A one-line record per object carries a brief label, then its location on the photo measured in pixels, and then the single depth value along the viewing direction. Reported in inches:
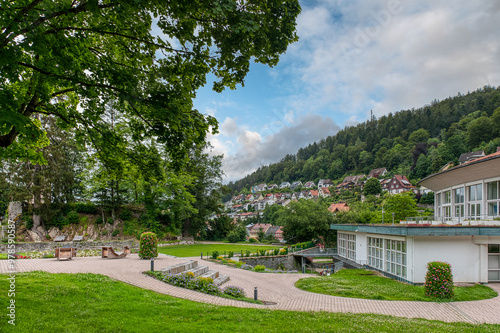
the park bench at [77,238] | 1152.8
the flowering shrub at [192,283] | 484.7
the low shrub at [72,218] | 1309.1
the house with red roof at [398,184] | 3801.7
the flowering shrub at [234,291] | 481.8
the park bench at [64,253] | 714.2
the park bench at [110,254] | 757.3
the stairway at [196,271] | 569.0
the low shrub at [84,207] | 1344.7
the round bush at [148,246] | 737.0
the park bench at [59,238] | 1163.9
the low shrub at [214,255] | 954.0
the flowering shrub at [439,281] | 500.1
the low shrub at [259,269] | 839.7
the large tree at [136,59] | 194.9
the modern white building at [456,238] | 651.5
